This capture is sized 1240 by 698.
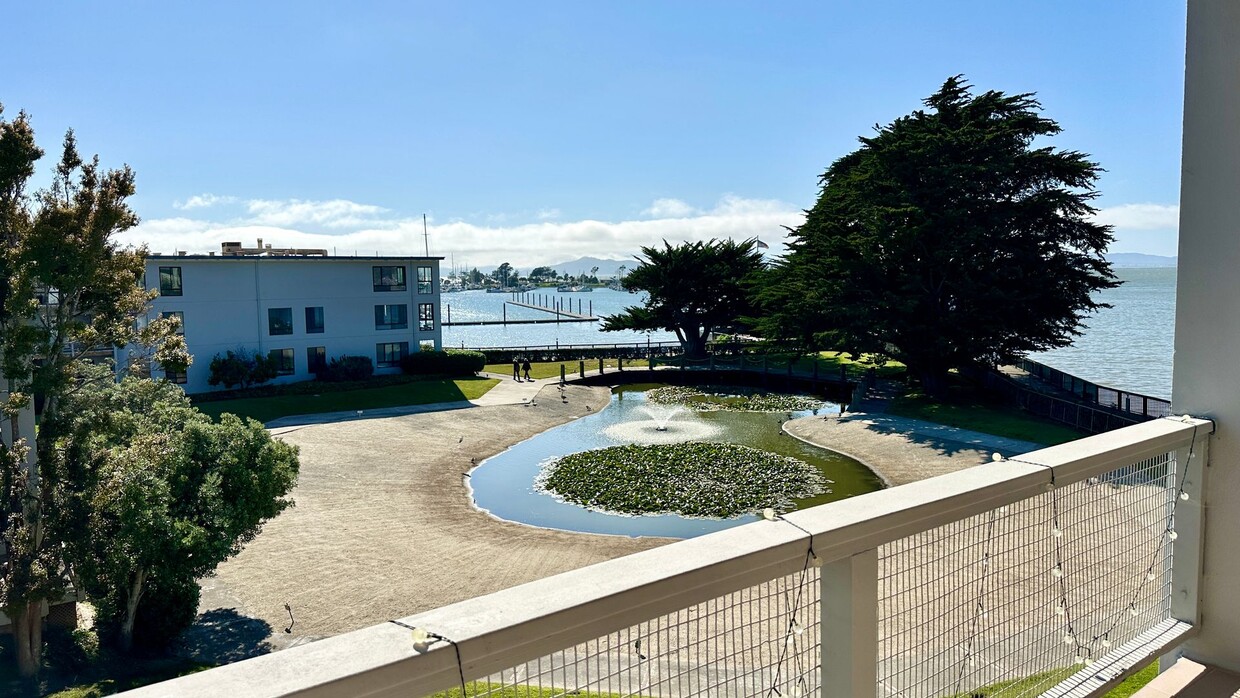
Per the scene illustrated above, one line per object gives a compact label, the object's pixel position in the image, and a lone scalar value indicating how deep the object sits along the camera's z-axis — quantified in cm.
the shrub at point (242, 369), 3269
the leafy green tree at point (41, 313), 1066
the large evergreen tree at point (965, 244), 2698
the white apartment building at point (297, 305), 3306
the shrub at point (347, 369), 3566
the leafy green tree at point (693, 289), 4344
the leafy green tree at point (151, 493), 1081
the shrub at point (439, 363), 3734
